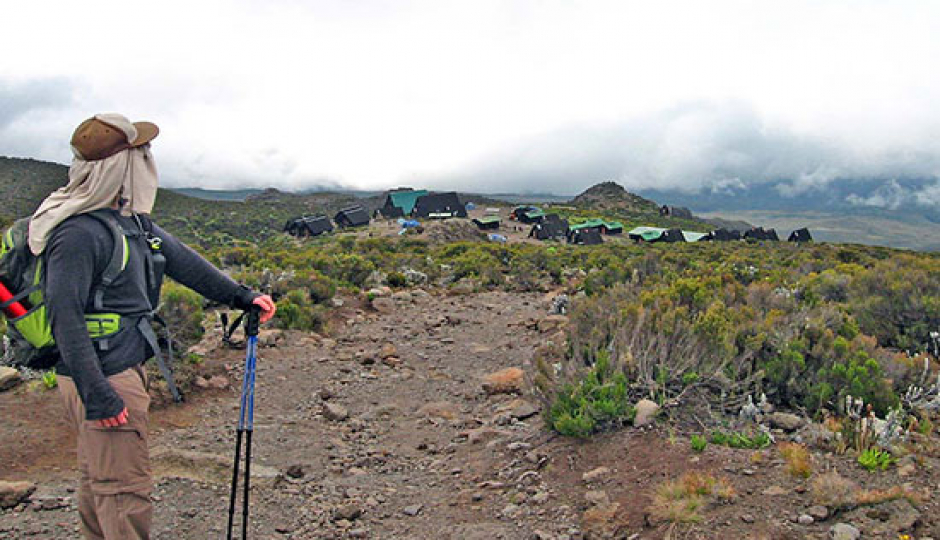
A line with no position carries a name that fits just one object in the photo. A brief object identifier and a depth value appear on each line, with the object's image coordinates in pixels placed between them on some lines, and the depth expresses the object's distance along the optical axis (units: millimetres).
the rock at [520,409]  6164
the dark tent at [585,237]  47375
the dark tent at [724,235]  51969
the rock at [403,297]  14091
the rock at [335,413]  6844
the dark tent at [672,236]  50519
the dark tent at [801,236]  52656
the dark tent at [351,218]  54875
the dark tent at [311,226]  47969
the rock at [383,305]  13133
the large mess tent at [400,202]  62062
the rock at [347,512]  4473
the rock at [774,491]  3799
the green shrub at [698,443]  4434
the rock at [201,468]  4828
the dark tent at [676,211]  96519
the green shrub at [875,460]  3951
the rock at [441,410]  6930
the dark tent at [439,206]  60731
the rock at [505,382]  7422
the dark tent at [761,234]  53500
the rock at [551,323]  10727
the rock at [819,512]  3498
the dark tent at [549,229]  49875
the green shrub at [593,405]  4980
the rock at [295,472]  5156
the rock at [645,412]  4934
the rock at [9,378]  6336
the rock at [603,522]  3809
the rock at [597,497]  4152
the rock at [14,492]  4219
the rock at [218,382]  7227
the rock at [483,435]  5895
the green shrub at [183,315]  8062
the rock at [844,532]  3273
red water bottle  2781
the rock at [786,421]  4812
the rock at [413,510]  4551
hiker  2730
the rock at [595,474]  4445
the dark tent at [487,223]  52094
